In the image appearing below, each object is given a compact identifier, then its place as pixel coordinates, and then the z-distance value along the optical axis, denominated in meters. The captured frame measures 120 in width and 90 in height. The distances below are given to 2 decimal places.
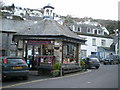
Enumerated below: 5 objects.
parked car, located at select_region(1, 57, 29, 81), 11.59
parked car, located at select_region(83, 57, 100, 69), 24.50
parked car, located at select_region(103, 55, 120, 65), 35.78
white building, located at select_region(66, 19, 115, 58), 47.38
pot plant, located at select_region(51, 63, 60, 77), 14.81
